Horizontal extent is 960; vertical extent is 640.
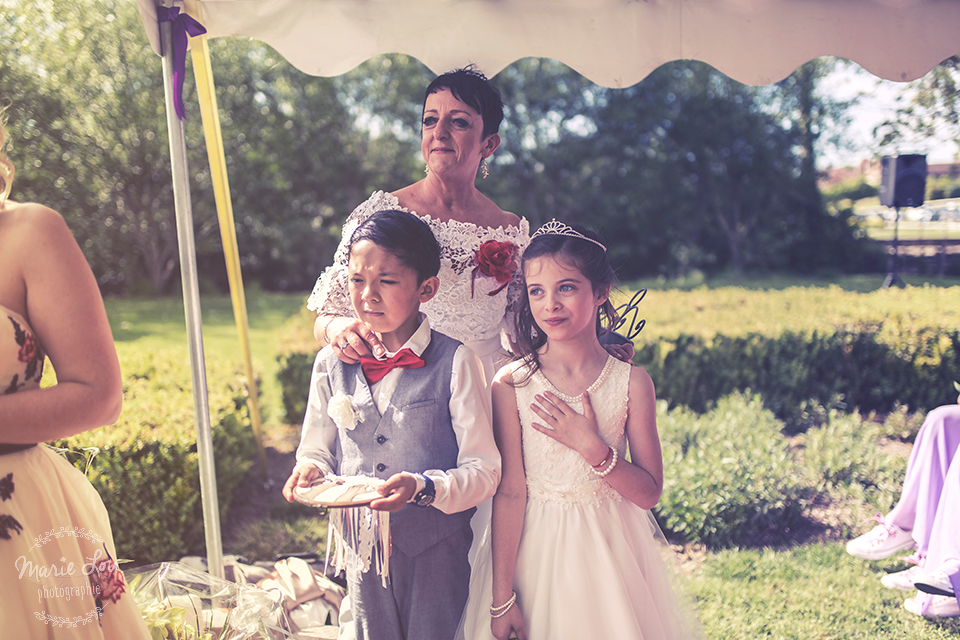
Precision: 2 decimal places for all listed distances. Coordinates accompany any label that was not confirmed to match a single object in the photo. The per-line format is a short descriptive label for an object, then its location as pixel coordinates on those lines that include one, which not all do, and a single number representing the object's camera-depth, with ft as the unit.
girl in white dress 6.70
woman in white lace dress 8.21
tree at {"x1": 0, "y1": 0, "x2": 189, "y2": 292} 49.93
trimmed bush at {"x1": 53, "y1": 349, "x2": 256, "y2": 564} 12.07
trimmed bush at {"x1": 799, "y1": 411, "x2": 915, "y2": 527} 14.69
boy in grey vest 6.41
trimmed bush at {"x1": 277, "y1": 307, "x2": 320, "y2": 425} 20.35
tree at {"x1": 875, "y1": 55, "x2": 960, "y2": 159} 31.24
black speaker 28.53
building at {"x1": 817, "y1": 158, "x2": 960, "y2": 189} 61.42
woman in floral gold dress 4.74
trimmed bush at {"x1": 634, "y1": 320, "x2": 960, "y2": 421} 20.30
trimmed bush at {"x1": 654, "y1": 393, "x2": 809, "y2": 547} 13.44
